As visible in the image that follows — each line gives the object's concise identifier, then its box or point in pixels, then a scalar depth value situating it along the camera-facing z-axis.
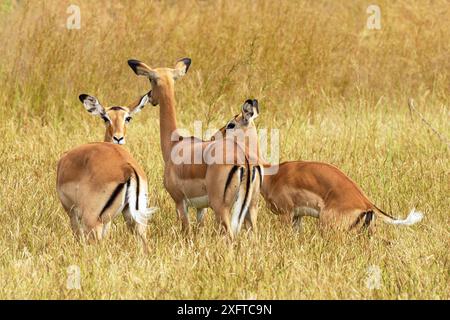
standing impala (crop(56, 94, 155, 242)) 12.20
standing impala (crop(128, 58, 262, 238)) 12.55
